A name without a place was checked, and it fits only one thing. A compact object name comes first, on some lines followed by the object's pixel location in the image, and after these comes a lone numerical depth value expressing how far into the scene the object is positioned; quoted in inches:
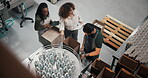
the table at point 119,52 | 135.4
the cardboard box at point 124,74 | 112.7
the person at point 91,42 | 113.1
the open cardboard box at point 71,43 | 118.8
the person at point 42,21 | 133.5
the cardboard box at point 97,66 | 116.3
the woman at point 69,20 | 129.2
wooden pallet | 181.2
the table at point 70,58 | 80.7
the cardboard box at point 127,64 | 122.2
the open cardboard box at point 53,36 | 145.5
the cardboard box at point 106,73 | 113.0
